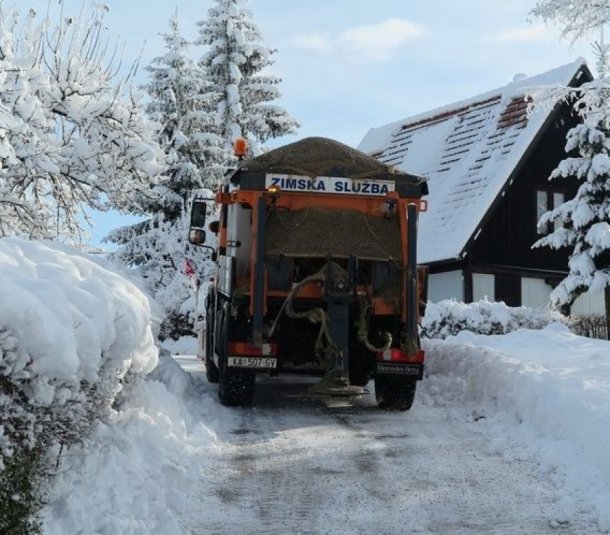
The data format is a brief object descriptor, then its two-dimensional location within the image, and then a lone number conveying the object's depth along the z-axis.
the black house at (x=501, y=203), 25.59
